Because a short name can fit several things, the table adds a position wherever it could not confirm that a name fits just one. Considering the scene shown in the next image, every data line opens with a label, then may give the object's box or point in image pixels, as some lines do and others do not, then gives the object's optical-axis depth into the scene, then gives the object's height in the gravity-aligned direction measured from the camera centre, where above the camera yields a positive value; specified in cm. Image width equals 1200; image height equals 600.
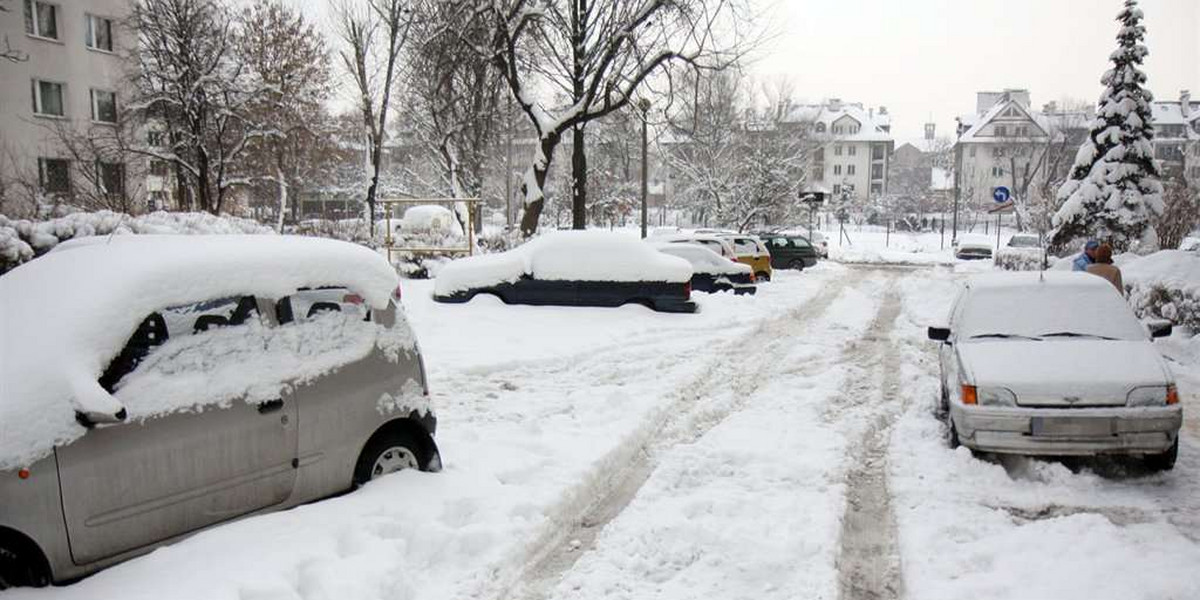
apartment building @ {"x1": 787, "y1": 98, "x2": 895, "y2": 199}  9769 +770
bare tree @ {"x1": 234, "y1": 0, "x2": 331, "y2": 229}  3244 +594
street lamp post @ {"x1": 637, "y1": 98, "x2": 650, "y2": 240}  2362 +308
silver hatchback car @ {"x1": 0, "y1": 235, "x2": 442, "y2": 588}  388 -96
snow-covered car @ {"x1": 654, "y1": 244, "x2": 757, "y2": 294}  1945 -137
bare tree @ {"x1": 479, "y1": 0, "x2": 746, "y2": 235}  2228 +467
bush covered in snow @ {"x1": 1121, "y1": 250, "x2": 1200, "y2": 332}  1212 -123
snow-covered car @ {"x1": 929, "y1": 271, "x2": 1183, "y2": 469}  613 -136
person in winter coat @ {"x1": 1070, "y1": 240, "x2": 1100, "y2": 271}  1051 -67
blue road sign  2605 +56
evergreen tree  2370 +128
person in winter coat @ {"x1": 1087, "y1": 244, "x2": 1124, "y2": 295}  986 -70
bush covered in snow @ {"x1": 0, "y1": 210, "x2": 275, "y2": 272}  1253 -14
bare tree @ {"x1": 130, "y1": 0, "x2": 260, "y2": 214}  2570 +452
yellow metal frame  2122 -73
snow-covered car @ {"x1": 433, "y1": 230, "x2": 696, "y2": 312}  1535 -116
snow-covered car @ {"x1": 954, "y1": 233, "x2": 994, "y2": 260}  4047 -195
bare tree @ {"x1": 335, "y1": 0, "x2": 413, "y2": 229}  3312 +694
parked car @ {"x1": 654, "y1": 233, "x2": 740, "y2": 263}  2299 -79
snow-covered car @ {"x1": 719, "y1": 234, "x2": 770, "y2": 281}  2491 -123
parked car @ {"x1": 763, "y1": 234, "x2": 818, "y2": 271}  3172 -153
